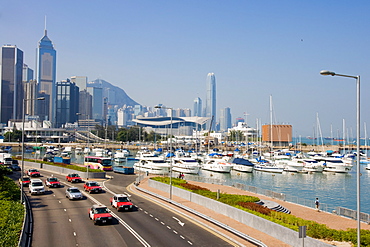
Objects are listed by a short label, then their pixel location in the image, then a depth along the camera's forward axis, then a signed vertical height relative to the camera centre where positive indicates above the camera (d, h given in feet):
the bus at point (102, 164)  222.69 -18.90
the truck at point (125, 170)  207.00 -21.04
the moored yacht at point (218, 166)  295.07 -26.83
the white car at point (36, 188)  130.00 -20.12
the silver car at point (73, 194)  118.83 -20.57
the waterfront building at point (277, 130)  647.56 +11.10
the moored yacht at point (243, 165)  291.79 -25.29
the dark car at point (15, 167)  220.94 -20.90
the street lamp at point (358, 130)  49.81 +0.94
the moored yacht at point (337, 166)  295.48 -25.84
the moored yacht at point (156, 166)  254.88 -23.05
